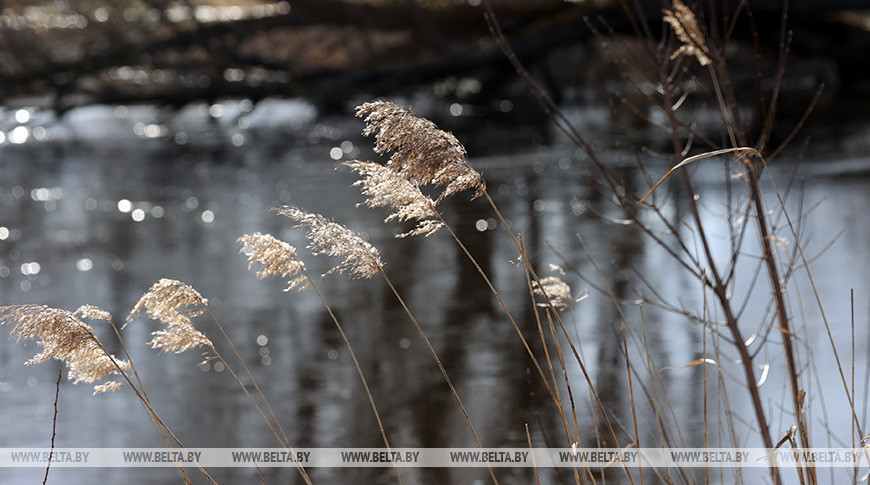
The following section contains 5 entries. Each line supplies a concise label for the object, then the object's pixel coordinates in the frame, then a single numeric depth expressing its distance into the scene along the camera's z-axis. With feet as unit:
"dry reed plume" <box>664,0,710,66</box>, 12.48
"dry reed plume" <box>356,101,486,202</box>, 11.30
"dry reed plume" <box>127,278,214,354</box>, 11.43
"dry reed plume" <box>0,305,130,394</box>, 11.28
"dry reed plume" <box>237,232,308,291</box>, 11.43
